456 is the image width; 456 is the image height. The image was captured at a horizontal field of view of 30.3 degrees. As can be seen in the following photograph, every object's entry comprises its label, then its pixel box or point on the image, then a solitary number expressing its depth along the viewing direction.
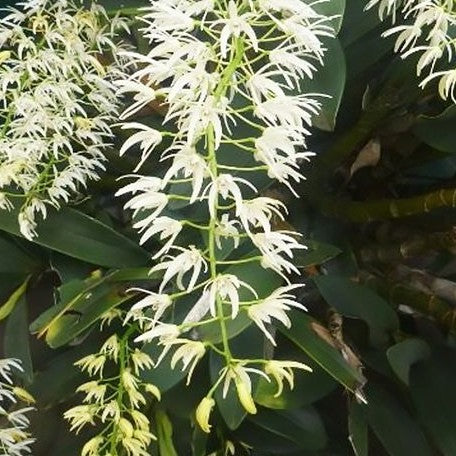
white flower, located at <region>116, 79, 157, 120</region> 0.43
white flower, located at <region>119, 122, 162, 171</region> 0.44
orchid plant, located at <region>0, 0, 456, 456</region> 0.41
